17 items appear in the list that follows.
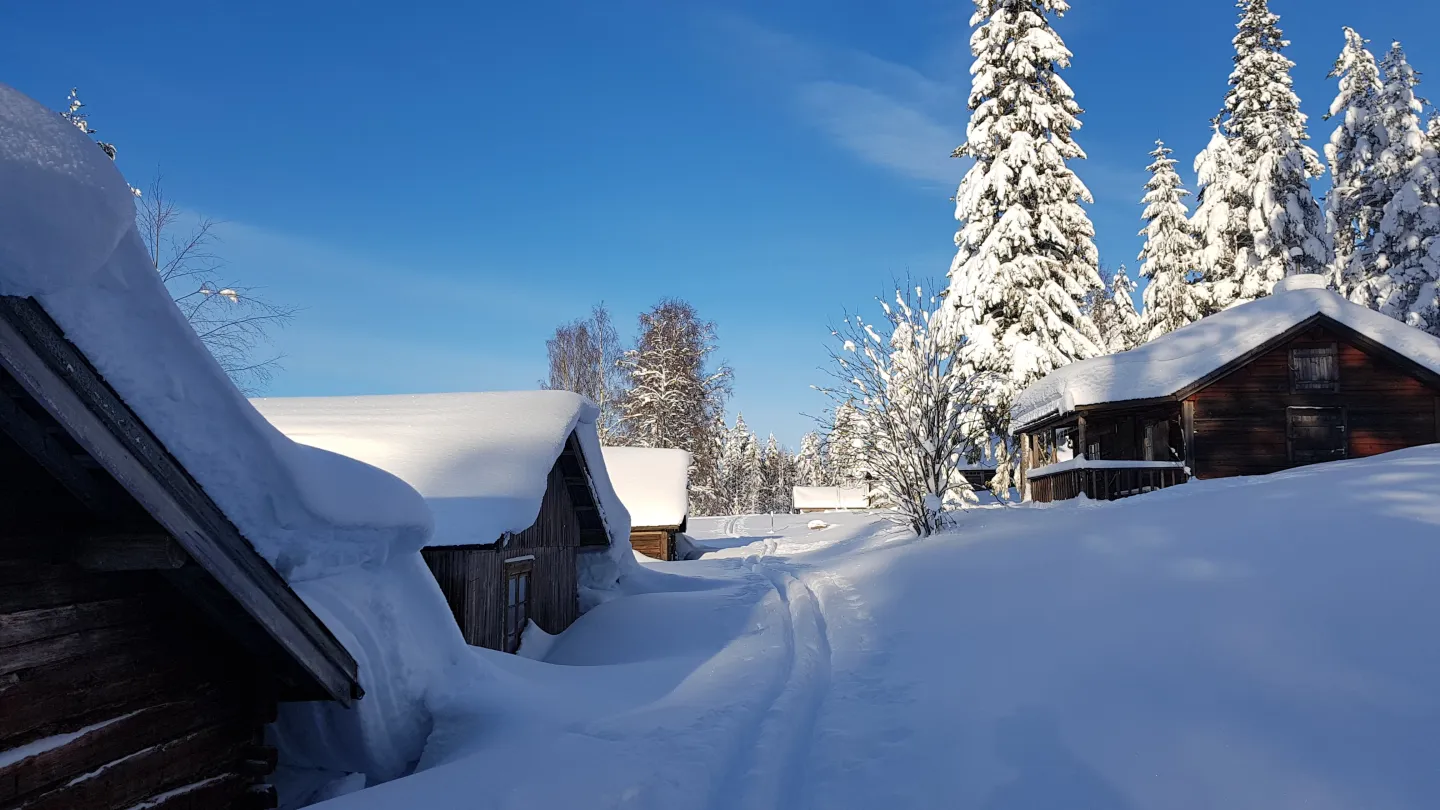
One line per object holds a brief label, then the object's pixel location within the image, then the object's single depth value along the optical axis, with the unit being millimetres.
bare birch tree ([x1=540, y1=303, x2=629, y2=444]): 43625
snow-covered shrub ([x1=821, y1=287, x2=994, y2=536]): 18312
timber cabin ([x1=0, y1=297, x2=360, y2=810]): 3326
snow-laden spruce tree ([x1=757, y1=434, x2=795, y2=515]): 87312
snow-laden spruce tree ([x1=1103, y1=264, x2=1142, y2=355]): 42781
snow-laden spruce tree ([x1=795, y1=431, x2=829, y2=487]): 89312
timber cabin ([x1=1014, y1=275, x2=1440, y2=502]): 19938
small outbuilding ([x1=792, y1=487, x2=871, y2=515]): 64750
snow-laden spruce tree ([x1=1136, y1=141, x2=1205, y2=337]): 37188
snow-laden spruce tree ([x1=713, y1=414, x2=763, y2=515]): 73825
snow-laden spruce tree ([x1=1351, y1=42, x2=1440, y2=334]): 31203
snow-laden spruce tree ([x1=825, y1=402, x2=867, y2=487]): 20203
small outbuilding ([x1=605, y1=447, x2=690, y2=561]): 29156
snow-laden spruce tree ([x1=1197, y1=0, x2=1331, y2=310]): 30438
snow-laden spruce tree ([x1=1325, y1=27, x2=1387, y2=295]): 33094
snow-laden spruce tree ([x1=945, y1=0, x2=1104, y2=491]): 24797
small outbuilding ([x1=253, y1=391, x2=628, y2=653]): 9164
